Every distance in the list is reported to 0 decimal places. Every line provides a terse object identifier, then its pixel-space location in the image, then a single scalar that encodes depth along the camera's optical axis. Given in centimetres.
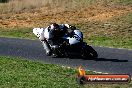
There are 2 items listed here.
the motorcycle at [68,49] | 1742
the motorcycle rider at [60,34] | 1758
